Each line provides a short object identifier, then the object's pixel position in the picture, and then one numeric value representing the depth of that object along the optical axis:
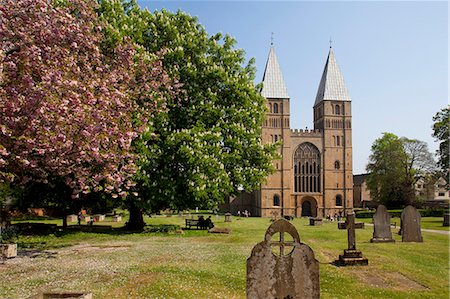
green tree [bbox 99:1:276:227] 21.89
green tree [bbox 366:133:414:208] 66.25
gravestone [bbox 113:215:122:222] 40.15
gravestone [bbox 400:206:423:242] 20.75
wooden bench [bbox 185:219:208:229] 28.70
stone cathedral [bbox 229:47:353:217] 73.69
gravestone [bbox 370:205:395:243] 20.72
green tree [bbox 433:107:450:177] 51.16
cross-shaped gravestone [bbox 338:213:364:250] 14.34
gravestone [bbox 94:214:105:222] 38.94
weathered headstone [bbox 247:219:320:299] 6.81
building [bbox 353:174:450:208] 68.56
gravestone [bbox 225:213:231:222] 43.89
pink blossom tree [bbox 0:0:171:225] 12.62
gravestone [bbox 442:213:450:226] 33.59
